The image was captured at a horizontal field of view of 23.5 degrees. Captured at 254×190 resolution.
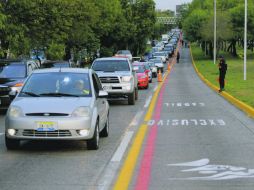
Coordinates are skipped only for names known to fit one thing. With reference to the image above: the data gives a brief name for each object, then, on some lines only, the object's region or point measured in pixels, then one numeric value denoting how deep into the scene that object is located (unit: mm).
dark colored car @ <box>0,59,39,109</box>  18344
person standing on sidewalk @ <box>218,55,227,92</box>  29328
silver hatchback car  10641
